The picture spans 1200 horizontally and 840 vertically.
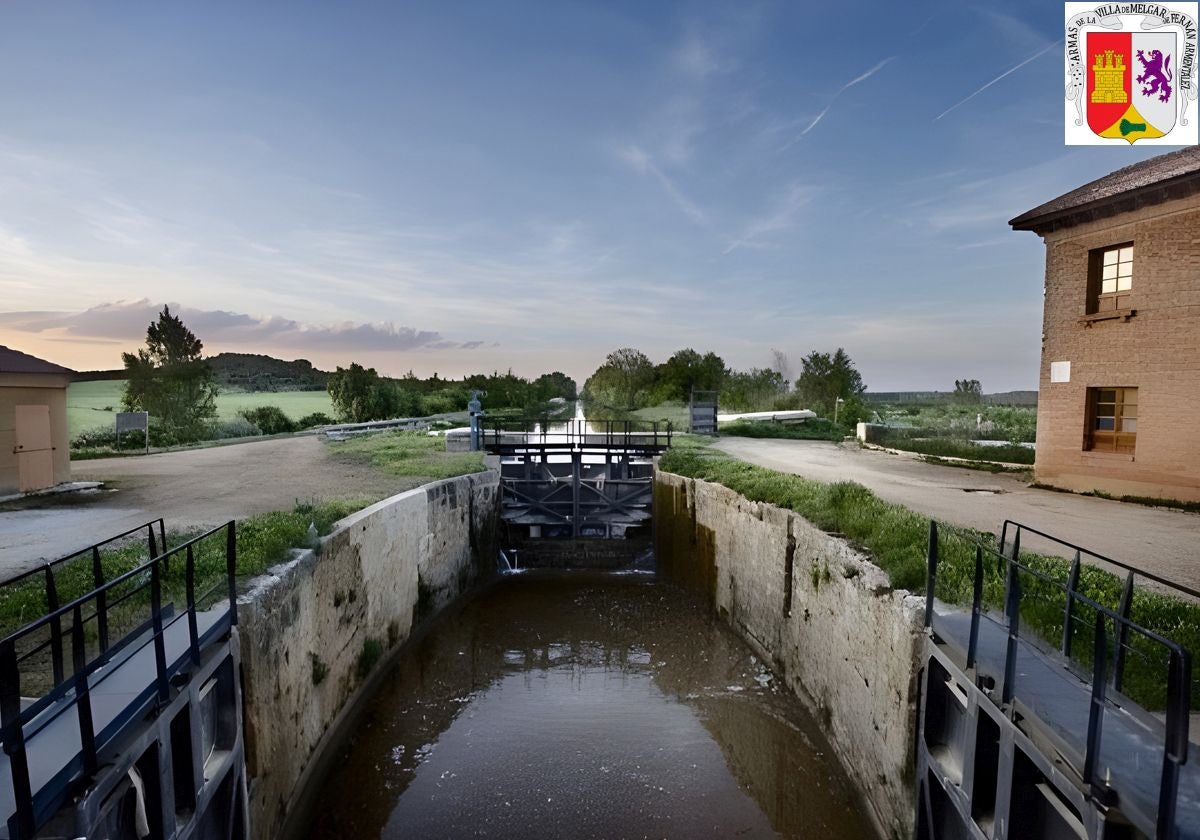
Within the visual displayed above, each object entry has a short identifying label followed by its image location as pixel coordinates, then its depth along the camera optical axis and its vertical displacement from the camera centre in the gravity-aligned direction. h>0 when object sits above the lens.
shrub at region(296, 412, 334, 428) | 33.00 -1.60
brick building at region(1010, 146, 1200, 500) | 10.77 +1.09
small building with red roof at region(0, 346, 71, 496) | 11.58 -0.66
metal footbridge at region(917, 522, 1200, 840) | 2.99 -1.83
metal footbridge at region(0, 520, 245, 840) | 3.00 -1.87
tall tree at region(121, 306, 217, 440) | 27.09 +0.21
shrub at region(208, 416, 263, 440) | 28.09 -1.78
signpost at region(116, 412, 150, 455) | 18.12 -0.92
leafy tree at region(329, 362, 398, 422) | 33.16 -0.32
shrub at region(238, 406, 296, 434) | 31.35 -1.49
